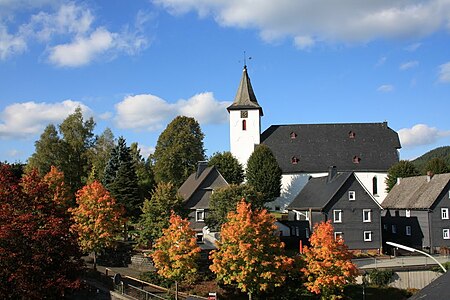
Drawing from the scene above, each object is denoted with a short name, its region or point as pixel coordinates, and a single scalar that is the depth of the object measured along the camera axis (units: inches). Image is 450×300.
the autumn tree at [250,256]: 1222.3
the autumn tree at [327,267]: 1235.2
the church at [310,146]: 2908.5
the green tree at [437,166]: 2618.1
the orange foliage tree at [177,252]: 1272.1
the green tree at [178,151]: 2787.9
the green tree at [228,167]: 2664.9
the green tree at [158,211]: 1533.0
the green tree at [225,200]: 1632.6
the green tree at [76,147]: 2580.2
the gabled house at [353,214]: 1862.7
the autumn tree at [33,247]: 967.6
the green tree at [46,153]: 2470.5
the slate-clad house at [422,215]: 1942.7
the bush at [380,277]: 1412.4
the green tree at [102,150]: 2550.0
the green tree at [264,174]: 2645.2
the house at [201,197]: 1888.5
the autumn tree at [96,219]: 1481.3
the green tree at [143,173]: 2559.1
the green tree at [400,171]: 2618.1
